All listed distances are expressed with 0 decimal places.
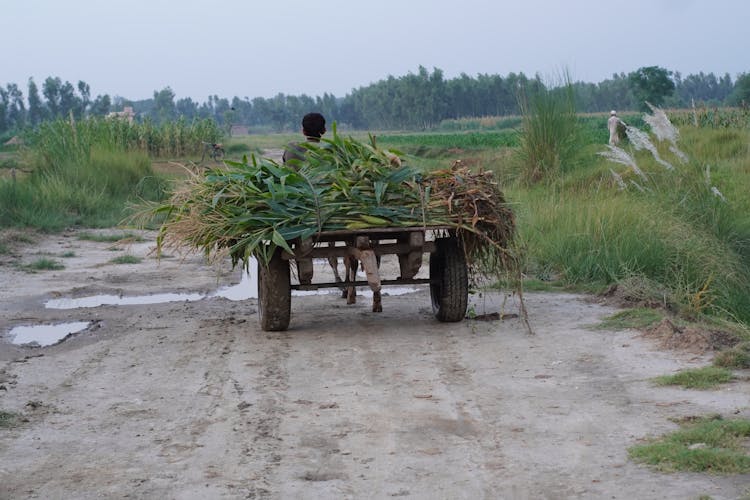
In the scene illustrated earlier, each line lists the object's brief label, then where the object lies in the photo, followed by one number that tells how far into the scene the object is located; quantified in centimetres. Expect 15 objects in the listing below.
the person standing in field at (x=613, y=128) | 2294
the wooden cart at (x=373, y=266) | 808
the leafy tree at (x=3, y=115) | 9500
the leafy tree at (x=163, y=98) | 14700
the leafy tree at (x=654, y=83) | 7031
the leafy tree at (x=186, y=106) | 17970
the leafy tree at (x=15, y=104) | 12137
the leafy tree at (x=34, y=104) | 11106
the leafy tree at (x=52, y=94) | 10656
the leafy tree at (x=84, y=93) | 10775
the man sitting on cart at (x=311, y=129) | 938
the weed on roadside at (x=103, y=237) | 1605
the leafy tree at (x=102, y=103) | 10419
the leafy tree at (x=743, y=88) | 6410
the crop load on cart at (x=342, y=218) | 805
